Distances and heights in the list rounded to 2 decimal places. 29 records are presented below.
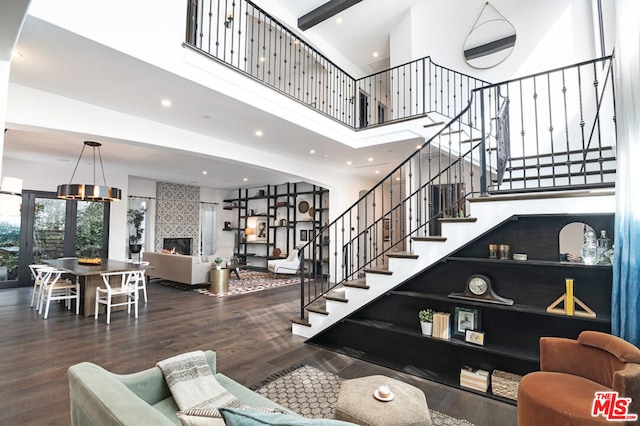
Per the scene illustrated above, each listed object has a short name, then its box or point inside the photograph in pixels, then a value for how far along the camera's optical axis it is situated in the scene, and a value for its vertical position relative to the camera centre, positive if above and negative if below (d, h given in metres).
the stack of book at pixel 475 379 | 2.76 -1.41
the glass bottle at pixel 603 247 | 2.40 -0.16
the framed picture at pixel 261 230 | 11.34 -0.22
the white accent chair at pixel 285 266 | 8.89 -1.23
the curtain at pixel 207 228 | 11.93 -0.18
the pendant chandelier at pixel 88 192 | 5.47 +0.55
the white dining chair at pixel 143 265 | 5.53 -0.81
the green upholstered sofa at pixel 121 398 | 1.04 -0.68
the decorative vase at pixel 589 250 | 2.41 -0.18
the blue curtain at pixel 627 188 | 1.97 +0.28
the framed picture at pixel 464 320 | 3.00 -0.94
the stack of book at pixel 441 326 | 3.04 -1.01
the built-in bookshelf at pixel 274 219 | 9.98 +0.19
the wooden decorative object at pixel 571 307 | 2.43 -0.64
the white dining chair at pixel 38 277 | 5.19 -0.98
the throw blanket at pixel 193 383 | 1.57 -0.89
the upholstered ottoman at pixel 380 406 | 1.65 -1.05
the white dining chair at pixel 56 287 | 4.93 -1.10
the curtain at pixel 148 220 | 10.27 +0.08
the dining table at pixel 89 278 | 4.95 -0.96
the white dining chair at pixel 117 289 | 4.74 -1.08
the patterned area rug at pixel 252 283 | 7.09 -1.59
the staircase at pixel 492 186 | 2.75 +0.38
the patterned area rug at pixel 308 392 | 2.40 -1.50
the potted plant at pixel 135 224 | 10.03 -0.06
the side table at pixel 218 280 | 6.83 -1.28
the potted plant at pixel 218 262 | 6.85 -0.87
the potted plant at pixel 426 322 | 3.15 -1.00
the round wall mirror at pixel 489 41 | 6.23 +3.93
